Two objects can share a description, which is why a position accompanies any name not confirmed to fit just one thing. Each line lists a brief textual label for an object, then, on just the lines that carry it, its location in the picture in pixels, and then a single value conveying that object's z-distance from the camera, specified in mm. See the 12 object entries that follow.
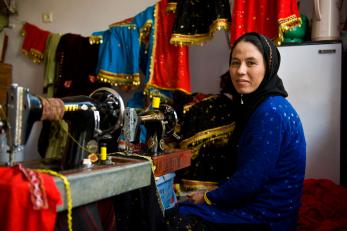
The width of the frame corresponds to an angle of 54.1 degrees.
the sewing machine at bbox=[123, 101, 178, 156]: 1276
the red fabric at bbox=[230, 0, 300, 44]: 2055
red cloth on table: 667
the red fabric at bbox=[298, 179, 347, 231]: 1428
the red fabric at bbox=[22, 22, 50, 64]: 3229
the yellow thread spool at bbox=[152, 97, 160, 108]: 1471
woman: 1199
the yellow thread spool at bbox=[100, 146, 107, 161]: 1031
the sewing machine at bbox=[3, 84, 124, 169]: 851
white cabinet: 1913
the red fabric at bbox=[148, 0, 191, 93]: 2428
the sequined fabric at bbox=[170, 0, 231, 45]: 2273
